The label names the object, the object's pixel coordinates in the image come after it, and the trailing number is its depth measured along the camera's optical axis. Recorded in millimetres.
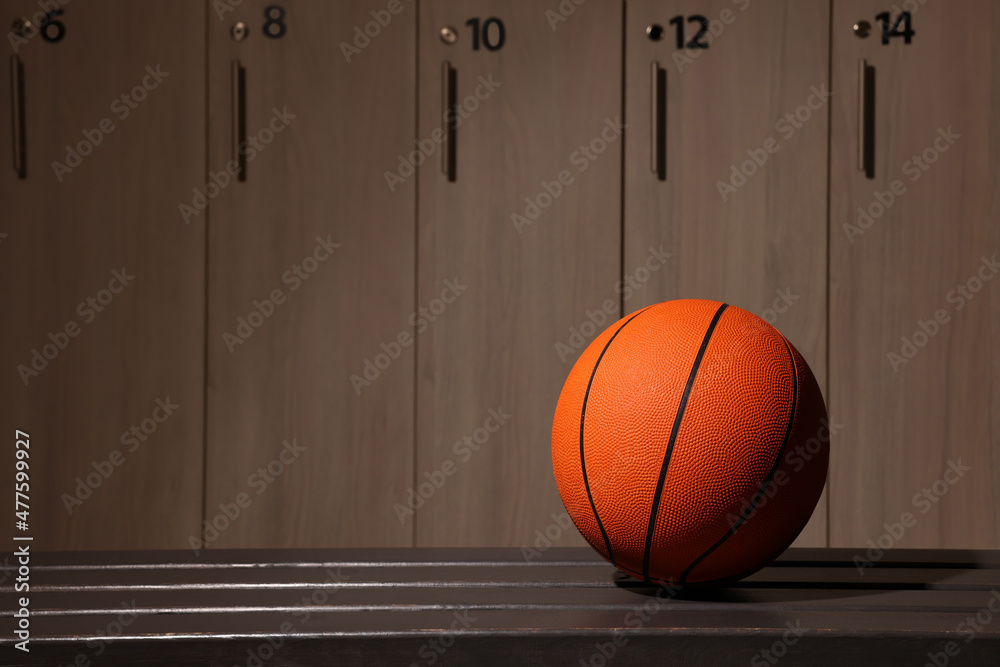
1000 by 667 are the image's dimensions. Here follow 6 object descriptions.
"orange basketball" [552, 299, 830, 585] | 1602
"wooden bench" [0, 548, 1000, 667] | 1505
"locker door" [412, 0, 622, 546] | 4187
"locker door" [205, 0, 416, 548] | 4230
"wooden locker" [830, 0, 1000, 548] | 4070
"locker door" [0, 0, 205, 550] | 4223
